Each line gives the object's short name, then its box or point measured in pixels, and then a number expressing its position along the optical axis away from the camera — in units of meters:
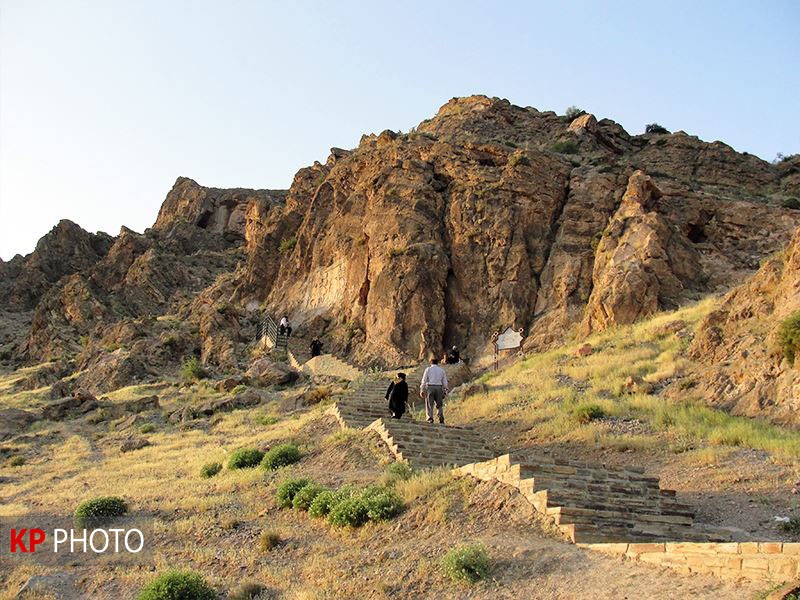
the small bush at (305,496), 13.91
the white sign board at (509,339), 32.19
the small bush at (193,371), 36.03
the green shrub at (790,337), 16.78
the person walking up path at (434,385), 19.20
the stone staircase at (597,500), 10.52
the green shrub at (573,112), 54.00
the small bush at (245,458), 18.86
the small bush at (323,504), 13.14
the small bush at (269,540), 12.14
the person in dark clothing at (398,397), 19.52
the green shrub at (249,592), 10.21
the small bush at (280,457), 18.08
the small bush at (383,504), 12.18
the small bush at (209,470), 18.78
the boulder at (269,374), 32.38
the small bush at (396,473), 13.85
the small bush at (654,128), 57.06
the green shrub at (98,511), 15.26
